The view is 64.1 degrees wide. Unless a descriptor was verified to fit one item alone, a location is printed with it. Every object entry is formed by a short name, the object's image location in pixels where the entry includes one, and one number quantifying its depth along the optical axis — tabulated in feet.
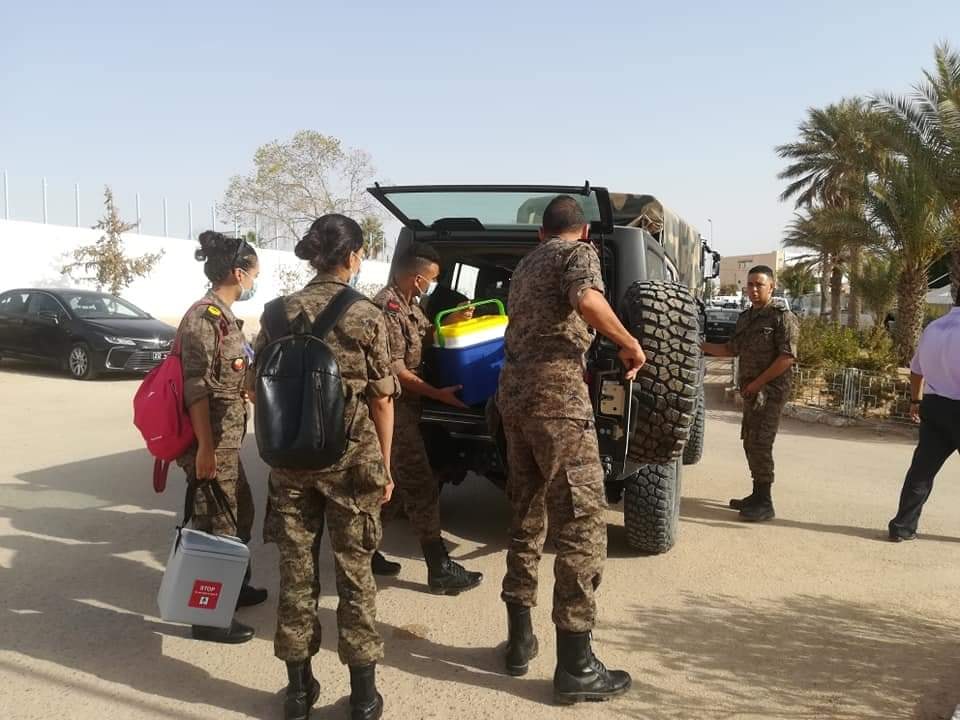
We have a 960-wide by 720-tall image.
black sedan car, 38.88
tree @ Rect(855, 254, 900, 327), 54.65
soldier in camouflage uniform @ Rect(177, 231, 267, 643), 10.67
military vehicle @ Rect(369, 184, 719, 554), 11.57
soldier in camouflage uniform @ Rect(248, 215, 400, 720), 8.72
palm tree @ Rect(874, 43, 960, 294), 42.22
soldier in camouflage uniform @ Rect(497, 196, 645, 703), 9.37
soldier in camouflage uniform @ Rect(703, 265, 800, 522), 17.21
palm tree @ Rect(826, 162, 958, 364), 43.04
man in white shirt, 15.24
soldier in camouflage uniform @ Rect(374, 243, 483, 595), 12.74
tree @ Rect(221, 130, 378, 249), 108.88
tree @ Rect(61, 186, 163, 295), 76.43
